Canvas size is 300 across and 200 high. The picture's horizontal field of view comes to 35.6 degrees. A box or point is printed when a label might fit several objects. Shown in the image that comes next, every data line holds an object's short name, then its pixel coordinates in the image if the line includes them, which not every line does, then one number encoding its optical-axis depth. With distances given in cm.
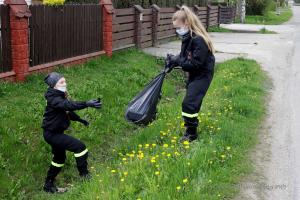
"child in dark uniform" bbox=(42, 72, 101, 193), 538
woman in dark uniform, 581
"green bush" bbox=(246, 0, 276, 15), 4444
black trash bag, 618
